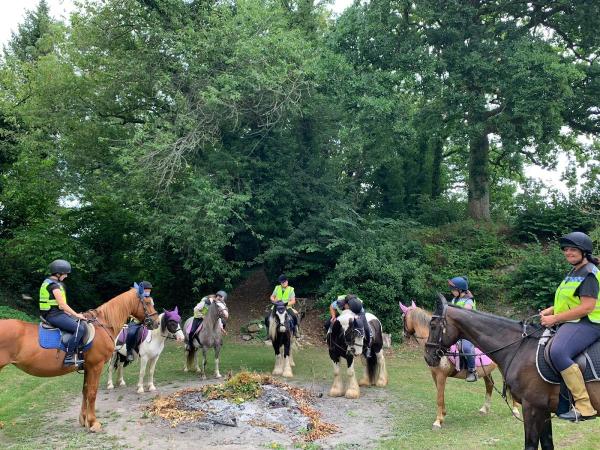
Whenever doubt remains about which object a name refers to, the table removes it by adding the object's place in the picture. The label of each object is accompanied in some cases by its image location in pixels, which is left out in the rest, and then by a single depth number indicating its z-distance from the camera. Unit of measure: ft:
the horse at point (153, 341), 36.86
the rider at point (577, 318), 17.48
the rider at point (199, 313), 42.65
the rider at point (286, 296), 45.09
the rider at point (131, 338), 37.50
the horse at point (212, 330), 41.24
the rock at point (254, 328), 65.21
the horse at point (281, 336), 42.80
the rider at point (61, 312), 25.29
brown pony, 28.07
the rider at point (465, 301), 27.61
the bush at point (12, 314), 53.31
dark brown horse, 18.75
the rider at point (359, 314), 35.35
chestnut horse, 25.05
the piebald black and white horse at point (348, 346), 34.76
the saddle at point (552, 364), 17.56
